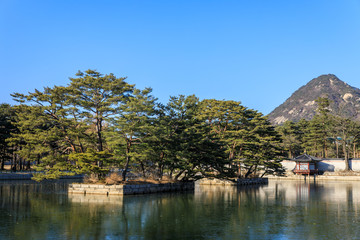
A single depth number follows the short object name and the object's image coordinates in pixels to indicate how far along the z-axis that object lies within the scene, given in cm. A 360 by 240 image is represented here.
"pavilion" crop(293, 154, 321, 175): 7062
